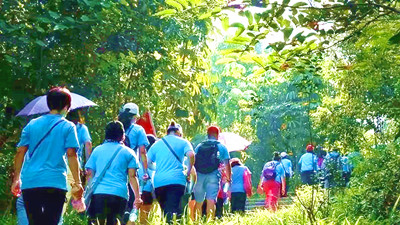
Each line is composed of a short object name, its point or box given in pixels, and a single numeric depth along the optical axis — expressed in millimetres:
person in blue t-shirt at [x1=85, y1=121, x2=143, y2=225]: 8703
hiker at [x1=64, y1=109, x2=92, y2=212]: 10422
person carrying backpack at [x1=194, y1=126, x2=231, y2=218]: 13258
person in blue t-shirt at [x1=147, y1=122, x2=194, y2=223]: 11172
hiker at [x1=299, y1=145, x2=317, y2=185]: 21500
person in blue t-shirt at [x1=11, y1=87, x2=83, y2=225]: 7410
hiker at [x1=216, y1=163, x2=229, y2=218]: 15562
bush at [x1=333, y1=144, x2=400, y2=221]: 10172
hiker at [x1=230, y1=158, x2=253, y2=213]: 16688
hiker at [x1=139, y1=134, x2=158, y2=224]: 11742
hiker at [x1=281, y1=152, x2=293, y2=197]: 23197
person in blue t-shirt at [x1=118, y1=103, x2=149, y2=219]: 10805
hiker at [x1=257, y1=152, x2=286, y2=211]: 19938
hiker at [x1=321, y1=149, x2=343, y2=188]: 14555
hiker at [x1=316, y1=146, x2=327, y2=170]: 21117
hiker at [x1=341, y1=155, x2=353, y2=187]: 16986
